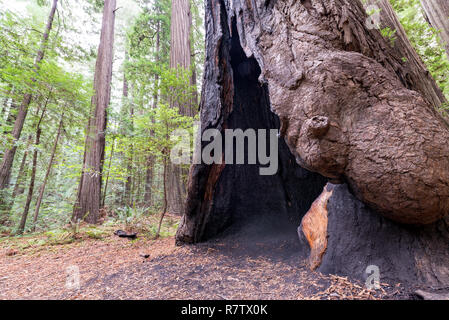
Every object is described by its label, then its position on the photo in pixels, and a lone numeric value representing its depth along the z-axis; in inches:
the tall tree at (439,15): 157.1
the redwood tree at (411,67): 88.3
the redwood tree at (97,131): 222.8
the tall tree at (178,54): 226.4
